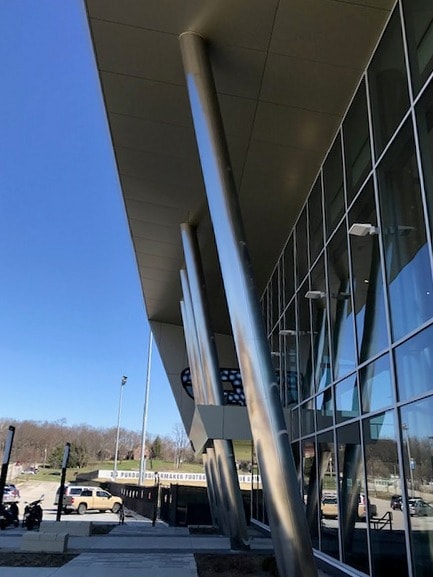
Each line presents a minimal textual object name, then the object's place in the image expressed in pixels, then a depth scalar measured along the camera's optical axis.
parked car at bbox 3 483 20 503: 29.86
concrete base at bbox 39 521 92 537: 16.14
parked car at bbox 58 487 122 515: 29.77
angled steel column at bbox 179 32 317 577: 7.89
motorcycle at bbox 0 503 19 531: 19.08
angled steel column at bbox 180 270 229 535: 18.27
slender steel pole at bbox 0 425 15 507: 12.42
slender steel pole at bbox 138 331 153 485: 45.02
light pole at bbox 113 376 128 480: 60.71
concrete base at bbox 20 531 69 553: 12.63
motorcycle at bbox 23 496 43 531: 19.19
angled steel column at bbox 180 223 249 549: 13.98
